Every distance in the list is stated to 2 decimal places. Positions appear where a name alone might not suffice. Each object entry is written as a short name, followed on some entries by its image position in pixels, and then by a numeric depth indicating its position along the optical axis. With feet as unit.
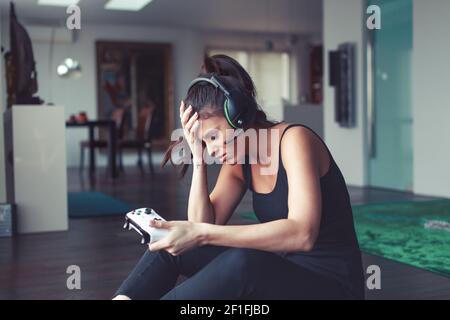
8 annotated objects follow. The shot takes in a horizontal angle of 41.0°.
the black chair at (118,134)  28.14
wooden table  25.77
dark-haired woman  4.48
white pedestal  13.02
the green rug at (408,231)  9.78
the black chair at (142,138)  28.58
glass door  19.75
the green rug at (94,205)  15.74
